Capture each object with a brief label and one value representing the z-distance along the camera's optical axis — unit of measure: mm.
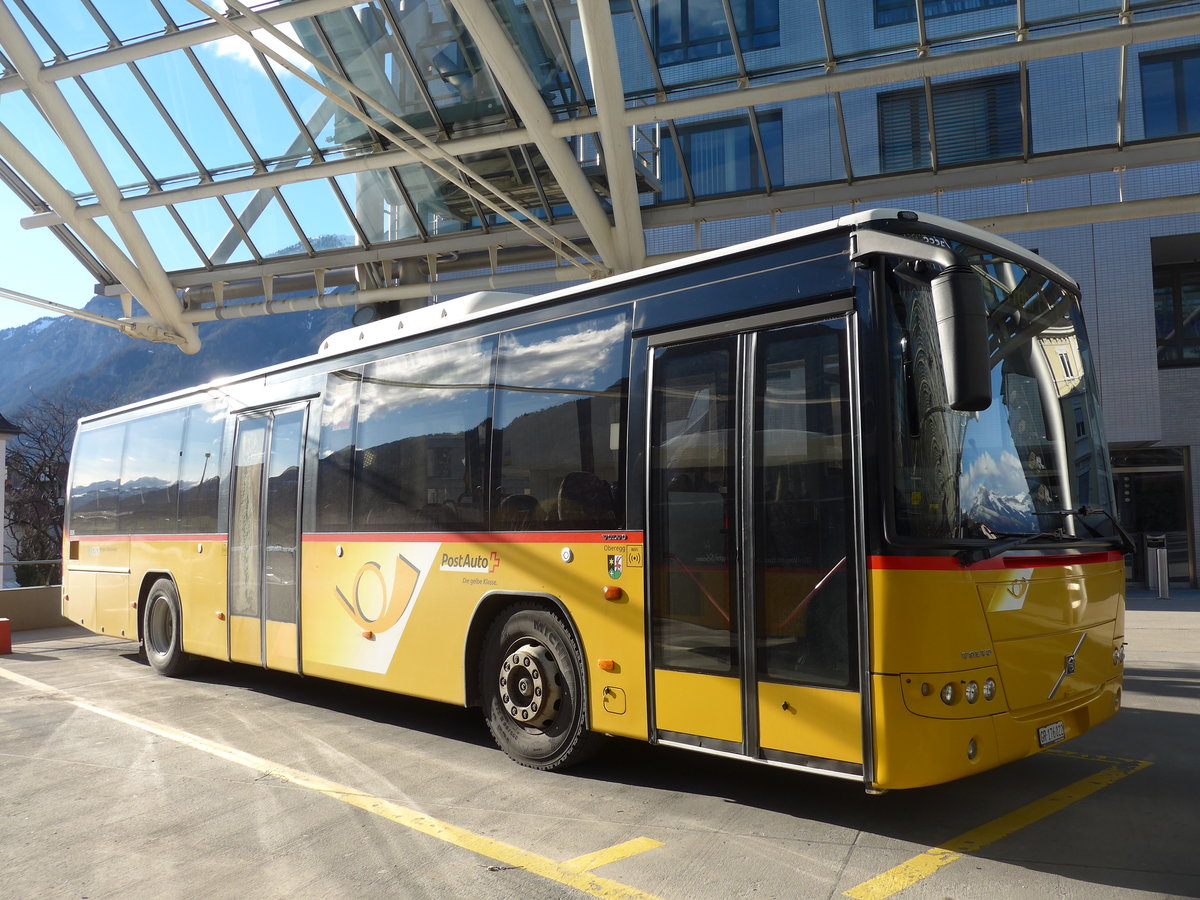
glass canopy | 12516
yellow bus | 4758
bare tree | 43781
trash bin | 20203
